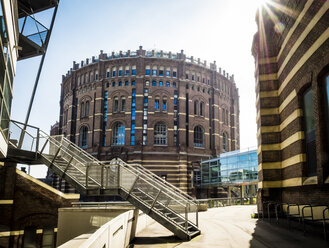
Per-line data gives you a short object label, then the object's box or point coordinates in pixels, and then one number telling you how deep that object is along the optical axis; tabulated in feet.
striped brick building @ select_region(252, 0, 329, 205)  29.25
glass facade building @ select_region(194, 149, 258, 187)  121.60
